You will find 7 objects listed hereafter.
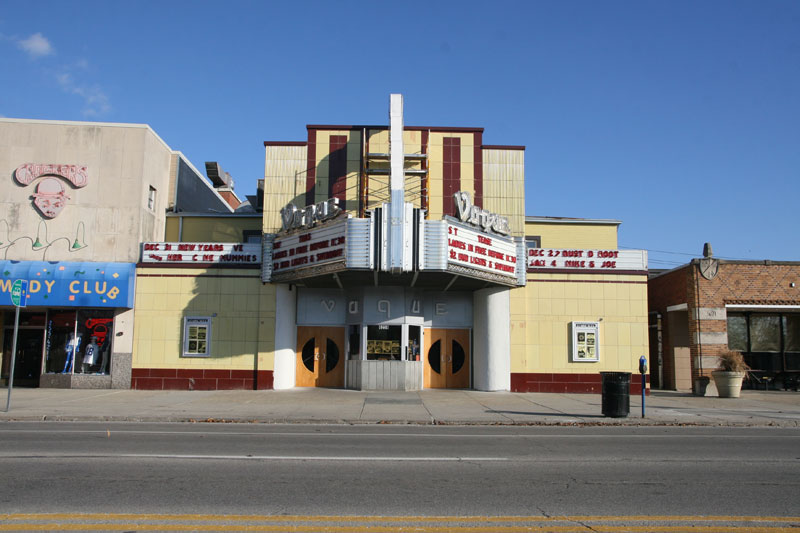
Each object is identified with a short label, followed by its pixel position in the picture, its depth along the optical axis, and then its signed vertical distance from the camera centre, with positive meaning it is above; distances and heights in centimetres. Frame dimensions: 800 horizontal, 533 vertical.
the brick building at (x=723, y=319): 2331 +116
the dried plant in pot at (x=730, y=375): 2161 -90
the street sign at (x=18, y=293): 1667 +117
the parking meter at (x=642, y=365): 1596 -45
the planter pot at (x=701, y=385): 2267 -132
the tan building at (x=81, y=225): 2236 +405
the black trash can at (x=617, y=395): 1579 -119
